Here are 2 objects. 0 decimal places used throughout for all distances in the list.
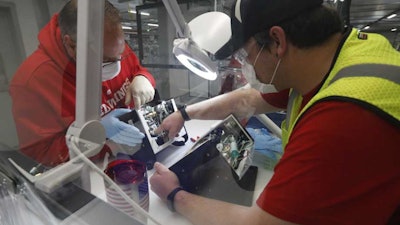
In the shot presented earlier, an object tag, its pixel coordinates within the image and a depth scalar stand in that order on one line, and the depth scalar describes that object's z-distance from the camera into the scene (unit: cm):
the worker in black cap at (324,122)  49
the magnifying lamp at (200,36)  78
